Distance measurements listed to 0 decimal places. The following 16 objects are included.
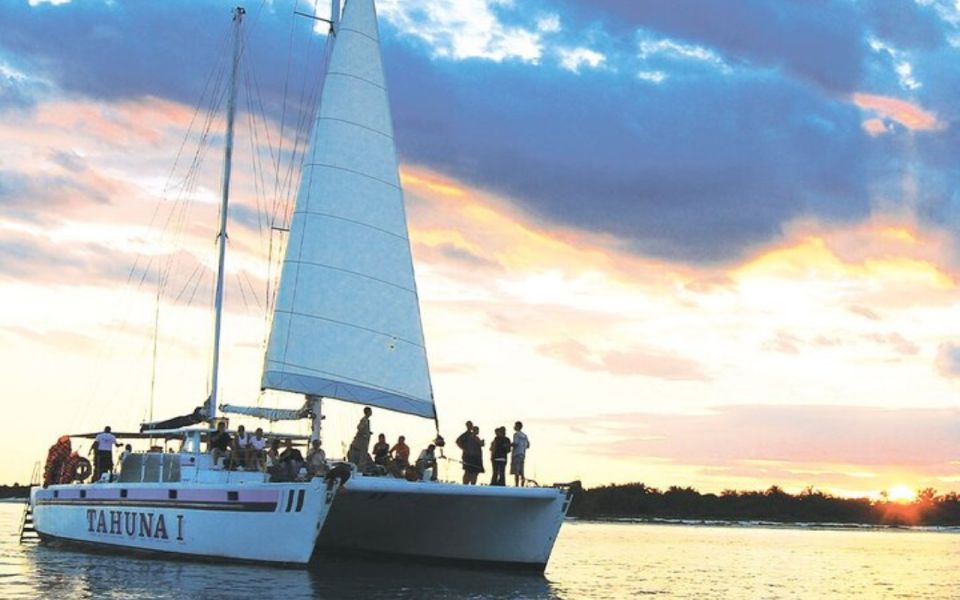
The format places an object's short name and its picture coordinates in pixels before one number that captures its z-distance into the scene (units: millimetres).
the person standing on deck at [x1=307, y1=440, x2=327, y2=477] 26312
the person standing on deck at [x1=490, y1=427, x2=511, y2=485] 28906
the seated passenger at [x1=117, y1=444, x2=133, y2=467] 31562
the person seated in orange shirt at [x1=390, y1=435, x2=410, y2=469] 29312
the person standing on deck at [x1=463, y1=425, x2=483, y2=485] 29062
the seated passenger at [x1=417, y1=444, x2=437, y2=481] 29312
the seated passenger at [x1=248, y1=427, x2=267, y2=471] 28797
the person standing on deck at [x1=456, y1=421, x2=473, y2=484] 29078
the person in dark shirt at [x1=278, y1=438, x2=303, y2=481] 26953
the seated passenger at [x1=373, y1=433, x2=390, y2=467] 29438
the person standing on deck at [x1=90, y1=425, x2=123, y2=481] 33156
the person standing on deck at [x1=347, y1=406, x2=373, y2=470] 28516
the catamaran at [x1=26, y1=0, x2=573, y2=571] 29250
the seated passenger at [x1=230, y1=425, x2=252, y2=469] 28719
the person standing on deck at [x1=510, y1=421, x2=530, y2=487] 28984
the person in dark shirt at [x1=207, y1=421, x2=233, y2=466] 29016
